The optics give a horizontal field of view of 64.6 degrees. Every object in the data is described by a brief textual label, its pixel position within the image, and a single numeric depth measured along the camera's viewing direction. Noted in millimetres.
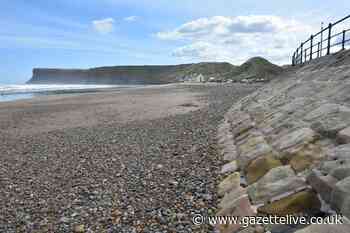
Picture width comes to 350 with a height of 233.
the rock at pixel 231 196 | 3179
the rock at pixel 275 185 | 2766
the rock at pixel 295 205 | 2397
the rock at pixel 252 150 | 3969
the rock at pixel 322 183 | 2308
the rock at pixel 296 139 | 3418
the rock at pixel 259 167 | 3443
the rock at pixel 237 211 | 2736
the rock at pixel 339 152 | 2566
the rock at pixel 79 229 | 3146
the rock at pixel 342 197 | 2023
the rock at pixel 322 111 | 3884
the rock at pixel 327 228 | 1883
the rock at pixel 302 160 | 2953
